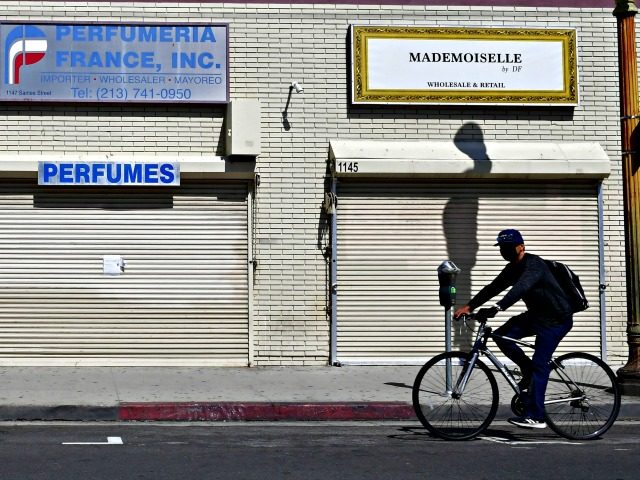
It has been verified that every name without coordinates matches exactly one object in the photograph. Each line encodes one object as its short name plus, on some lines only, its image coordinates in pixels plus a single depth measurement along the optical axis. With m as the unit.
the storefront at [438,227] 13.80
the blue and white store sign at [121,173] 13.38
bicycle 8.99
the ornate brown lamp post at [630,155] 11.73
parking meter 10.89
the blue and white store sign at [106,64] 13.48
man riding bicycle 8.95
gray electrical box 13.29
